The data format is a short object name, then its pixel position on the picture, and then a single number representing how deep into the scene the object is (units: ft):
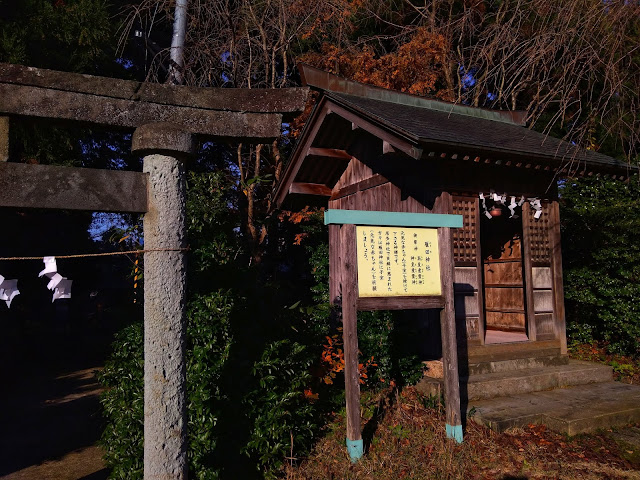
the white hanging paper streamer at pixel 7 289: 12.30
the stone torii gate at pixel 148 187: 11.39
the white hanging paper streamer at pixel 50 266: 12.18
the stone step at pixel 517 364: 24.16
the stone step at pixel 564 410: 19.48
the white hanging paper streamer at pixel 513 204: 26.71
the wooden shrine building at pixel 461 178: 23.06
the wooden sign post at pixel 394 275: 16.72
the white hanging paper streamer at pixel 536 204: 27.48
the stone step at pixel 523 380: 22.29
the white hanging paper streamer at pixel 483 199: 25.94
